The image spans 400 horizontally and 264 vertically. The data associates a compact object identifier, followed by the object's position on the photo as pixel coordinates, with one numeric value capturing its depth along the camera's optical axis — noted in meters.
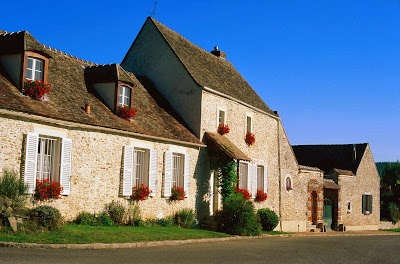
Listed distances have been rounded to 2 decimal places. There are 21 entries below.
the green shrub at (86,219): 16.24
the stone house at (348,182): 33.06
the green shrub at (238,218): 20.33
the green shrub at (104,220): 16.86
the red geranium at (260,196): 25.55
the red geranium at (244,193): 23.32
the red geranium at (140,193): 18.61
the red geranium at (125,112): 19.09
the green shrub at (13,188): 13.91
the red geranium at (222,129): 23.34
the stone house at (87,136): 14.99
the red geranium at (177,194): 20.34
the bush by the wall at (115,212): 17.66
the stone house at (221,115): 22.50
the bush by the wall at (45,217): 13.59
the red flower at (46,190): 15.06
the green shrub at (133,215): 18.20
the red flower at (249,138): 25.22
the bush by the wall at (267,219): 24.38
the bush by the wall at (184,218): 20.50
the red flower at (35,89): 15.80
